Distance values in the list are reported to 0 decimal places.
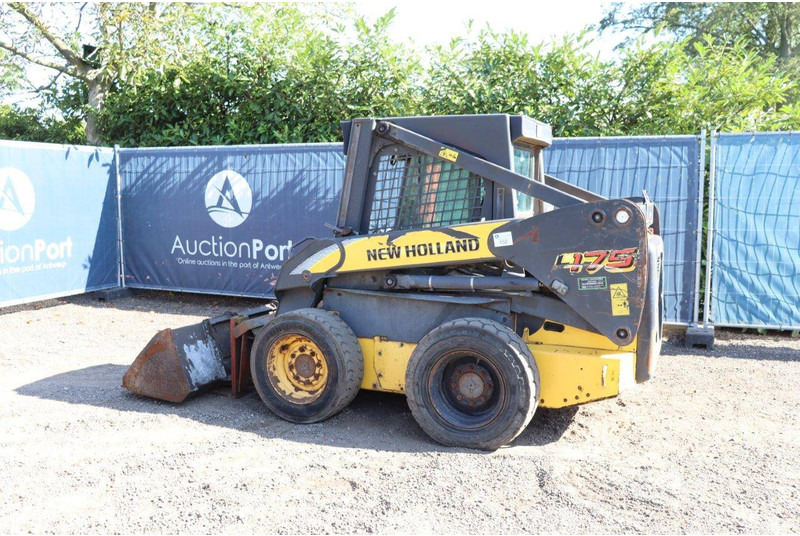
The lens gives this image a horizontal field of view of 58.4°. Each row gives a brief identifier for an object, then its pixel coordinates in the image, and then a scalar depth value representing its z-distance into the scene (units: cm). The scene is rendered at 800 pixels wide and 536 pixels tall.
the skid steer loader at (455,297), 475
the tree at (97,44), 1269
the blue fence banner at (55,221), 974
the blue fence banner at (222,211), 999
